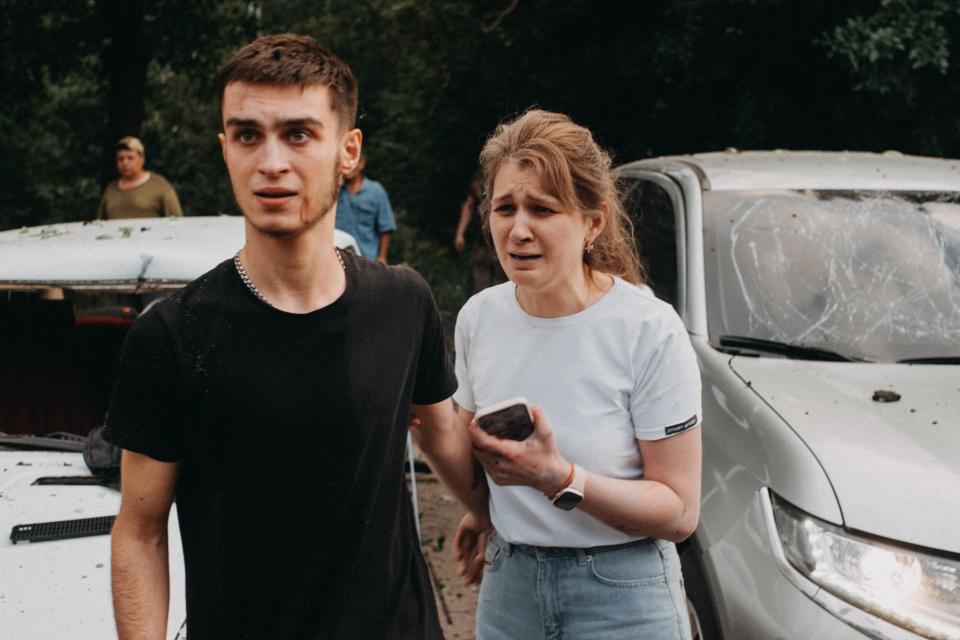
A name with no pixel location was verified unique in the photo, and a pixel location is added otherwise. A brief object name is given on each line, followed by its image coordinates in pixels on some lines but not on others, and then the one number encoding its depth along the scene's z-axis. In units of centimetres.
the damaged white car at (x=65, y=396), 250
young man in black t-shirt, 178
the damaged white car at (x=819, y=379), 252
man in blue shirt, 900
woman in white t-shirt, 209
